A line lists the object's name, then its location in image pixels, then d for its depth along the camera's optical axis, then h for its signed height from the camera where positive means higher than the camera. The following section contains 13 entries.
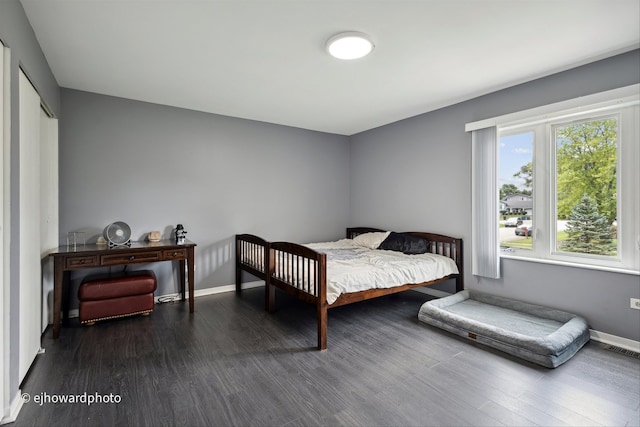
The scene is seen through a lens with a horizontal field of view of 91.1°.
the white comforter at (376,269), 2.77 -0.55
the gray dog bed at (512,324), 2.29 -0.98
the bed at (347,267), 2.68 -0.54
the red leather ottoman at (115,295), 2.91 -0.78
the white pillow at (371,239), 4.40 -0.37
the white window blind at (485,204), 3.37 +0.10
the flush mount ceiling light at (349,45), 2.23 +1.26
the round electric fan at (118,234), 3.21 -0.20
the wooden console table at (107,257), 2.75 -0.40
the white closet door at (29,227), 1.97 -0.08
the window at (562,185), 2.60 +0.27
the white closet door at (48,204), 2.79 +0.11
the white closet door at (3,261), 1.62 -0.24
